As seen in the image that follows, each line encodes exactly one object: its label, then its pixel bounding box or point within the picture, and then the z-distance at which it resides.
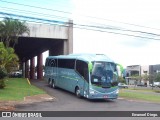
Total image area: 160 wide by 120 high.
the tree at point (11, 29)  37.78
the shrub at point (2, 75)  26.39
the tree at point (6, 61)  26.68
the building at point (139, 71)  100.36
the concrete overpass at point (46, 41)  42.72
